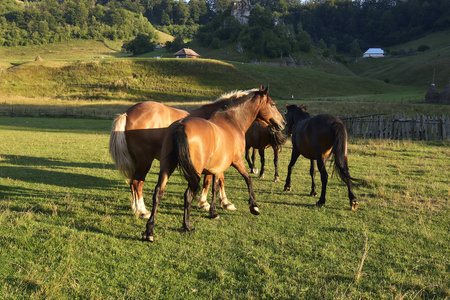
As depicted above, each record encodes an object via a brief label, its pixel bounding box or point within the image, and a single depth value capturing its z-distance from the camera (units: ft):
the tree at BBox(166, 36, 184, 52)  337.11
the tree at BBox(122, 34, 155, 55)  339.77
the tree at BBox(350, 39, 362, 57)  379.35
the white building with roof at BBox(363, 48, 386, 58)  390.01
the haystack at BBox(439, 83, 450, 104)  122.83
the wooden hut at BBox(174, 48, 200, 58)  280.51
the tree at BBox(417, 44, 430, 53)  333.21
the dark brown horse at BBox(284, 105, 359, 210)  22.08
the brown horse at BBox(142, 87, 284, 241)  15.62
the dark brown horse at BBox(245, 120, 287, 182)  33.50
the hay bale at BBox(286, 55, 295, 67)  295.07
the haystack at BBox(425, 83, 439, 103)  125.76
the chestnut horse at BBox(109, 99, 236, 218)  20.53
